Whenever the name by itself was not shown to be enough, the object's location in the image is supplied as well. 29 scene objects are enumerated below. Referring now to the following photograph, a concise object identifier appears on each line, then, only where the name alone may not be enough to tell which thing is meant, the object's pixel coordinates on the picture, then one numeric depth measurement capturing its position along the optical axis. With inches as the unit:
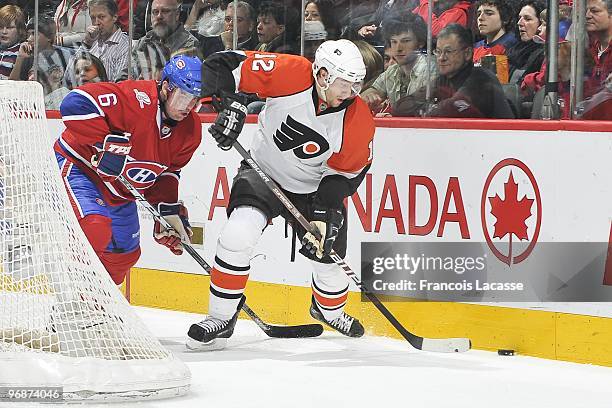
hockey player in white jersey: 383.6
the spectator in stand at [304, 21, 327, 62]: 459.2
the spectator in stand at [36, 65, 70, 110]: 572.1
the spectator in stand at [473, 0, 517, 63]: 399.5
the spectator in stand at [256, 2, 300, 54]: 469.4
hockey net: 313.6
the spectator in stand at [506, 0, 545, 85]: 394.3
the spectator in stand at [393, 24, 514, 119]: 405.4
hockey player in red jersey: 388.5
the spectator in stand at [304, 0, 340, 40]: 454.0
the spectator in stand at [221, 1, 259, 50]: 486.0
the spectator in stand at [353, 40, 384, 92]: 439.5
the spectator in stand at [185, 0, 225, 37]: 498.3
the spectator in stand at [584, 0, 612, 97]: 377.4
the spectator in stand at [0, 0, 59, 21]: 576.1
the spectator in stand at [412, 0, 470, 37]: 412.5
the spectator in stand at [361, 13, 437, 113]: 428.1
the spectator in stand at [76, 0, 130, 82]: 539.5
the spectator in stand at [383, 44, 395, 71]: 436.5
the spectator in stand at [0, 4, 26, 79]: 592.7
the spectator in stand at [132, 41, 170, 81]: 522.3
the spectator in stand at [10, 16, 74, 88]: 574.2
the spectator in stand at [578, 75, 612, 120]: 375.9
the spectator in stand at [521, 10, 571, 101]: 388.8
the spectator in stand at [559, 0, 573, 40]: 386.6
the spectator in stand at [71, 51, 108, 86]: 553.9
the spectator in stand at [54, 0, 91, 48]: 563.2
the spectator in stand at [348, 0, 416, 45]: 434.9
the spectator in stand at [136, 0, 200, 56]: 511.8
